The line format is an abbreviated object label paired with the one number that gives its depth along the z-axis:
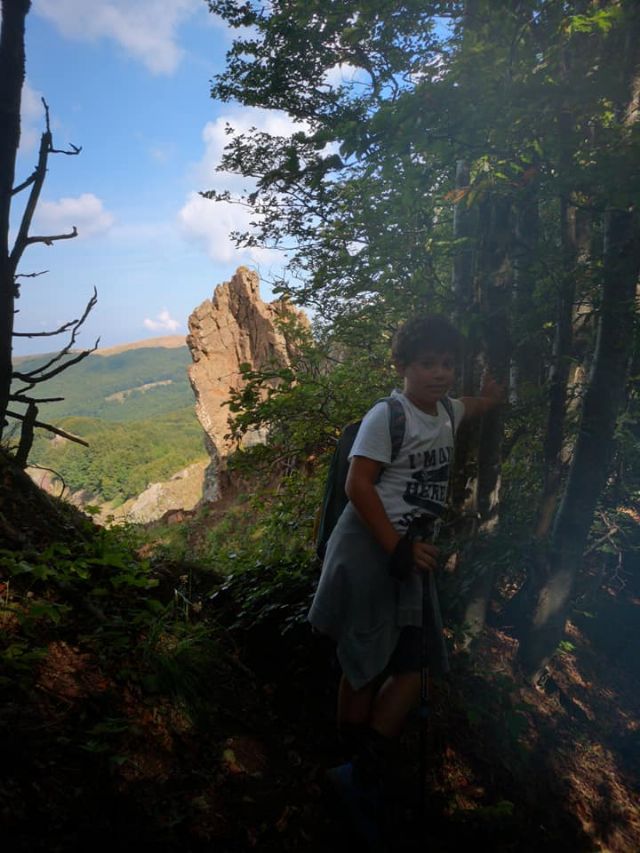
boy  2.19
